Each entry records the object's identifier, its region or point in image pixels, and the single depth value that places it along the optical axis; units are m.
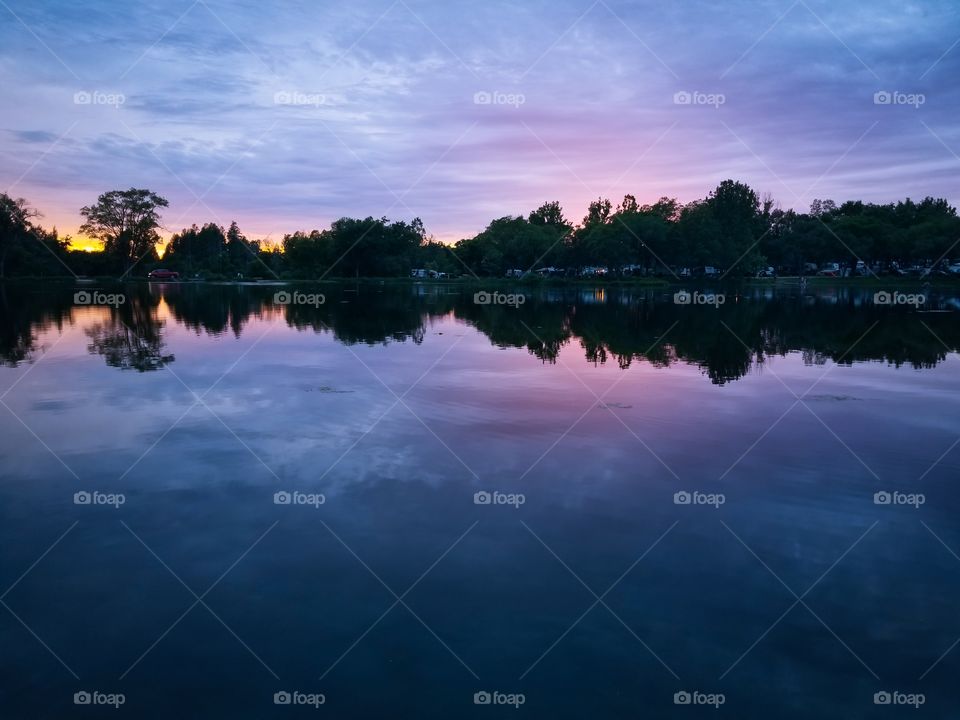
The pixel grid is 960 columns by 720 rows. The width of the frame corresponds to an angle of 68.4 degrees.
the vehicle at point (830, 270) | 134.57
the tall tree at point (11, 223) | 108.06
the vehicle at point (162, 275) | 125.25
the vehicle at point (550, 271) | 133.00
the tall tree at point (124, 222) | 123.94
